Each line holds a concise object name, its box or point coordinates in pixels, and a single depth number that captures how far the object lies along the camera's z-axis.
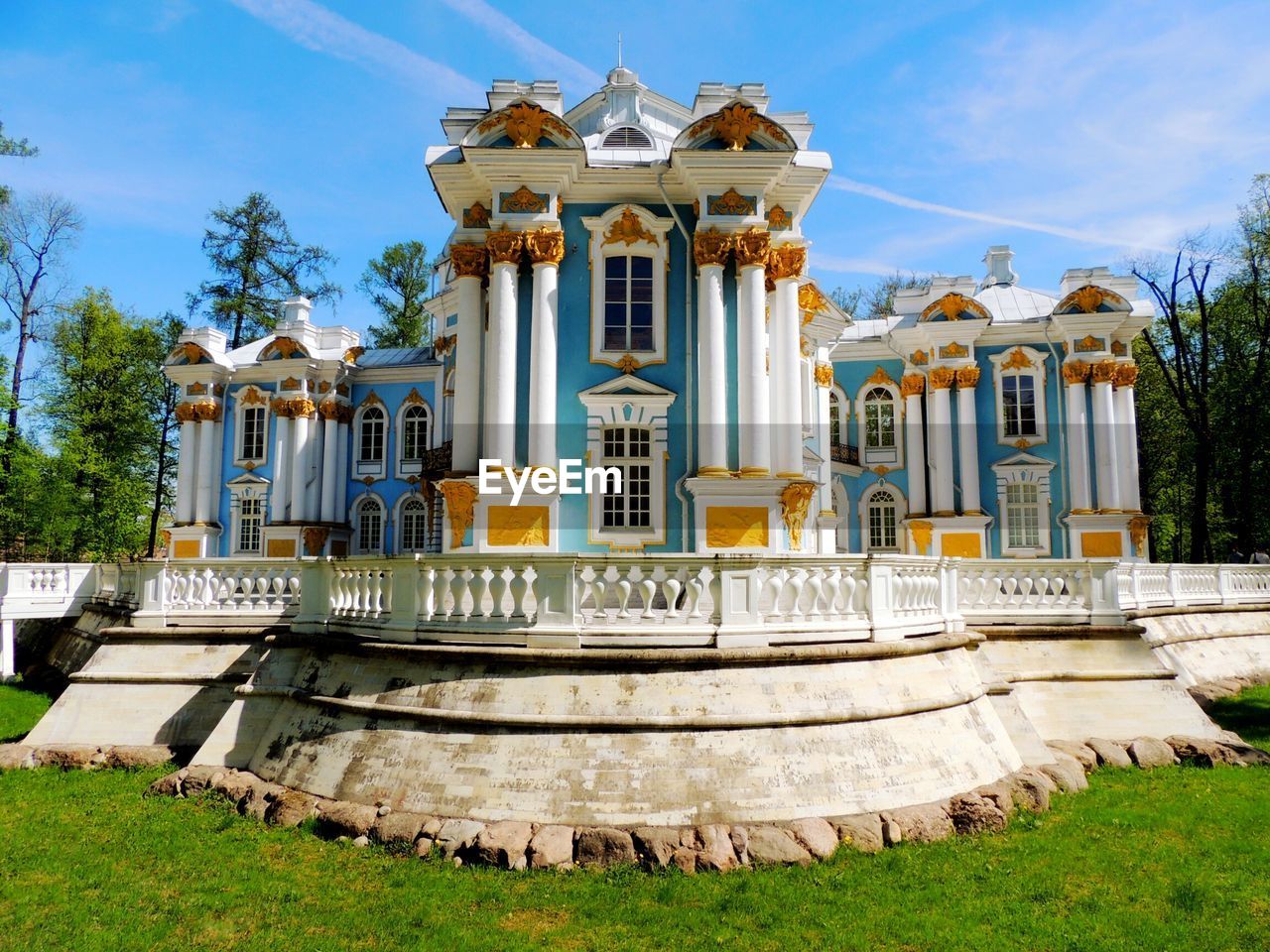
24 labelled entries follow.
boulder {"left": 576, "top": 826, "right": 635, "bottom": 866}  7.18
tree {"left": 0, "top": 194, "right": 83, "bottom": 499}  28.28
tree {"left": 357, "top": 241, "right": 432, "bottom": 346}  40.56
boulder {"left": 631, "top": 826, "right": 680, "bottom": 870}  7.13
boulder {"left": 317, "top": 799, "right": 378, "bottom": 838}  7.85
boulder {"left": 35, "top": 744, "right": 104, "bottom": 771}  10.99
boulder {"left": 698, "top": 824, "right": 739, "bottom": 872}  7.11
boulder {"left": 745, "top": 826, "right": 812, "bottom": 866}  7.21
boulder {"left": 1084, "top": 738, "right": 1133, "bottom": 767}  10.98
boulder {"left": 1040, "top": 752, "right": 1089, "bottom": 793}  9.80
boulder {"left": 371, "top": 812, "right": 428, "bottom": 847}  7.60
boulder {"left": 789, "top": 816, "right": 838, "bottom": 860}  7.34
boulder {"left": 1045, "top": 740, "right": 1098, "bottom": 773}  10.88
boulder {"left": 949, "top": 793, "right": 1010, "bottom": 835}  8.08
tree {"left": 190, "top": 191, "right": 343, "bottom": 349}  36.19
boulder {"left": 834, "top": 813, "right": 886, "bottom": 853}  7.52
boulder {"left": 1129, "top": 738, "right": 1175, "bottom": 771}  11.02
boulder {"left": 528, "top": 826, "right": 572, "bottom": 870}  7.17
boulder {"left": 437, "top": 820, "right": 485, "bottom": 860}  7.39
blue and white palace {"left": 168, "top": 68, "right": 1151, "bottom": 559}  15.14
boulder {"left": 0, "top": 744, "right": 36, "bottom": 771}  10.98
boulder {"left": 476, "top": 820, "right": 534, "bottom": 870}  7.21
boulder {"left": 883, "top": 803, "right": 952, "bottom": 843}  7.79
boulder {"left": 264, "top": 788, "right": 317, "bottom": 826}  8.34
